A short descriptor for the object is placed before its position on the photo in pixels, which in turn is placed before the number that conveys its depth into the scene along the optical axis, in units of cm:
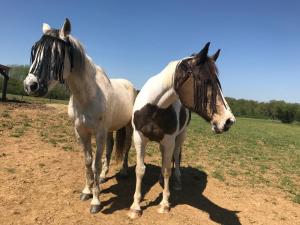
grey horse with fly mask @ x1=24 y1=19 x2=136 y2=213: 342
